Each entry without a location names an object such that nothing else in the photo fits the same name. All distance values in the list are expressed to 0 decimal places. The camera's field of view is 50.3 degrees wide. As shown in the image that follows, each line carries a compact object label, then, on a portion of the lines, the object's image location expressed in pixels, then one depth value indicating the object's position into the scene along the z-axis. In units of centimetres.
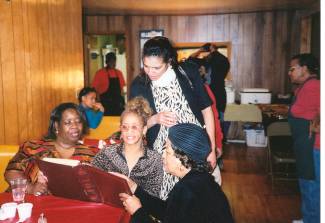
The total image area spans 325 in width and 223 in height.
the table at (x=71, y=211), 173
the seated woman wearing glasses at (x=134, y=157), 218
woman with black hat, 132
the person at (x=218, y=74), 577
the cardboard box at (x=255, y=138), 679
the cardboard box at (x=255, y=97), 668
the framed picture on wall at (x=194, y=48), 737
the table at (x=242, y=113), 643
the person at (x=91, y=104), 416
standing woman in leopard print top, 214
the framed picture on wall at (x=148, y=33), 762
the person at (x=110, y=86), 691
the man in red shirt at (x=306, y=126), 318
